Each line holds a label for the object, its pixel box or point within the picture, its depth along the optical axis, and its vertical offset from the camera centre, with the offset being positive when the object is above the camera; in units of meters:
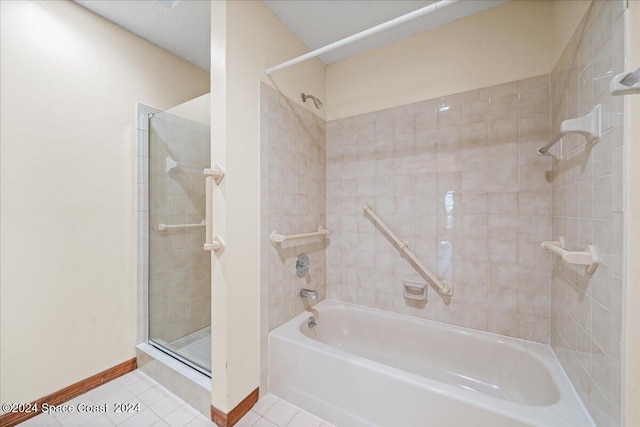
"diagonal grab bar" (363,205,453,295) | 1.66 -0.29
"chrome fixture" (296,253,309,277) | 1.81 -0.38
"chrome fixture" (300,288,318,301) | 1.79 -0.58
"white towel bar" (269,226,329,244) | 1.55 -0.14
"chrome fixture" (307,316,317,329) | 1.78 -0.79
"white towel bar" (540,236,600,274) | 0.91 -0.17
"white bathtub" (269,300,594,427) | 1.02 -0.87
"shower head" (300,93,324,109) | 1.84 +0.91
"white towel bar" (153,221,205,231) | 1.88 -0.08
